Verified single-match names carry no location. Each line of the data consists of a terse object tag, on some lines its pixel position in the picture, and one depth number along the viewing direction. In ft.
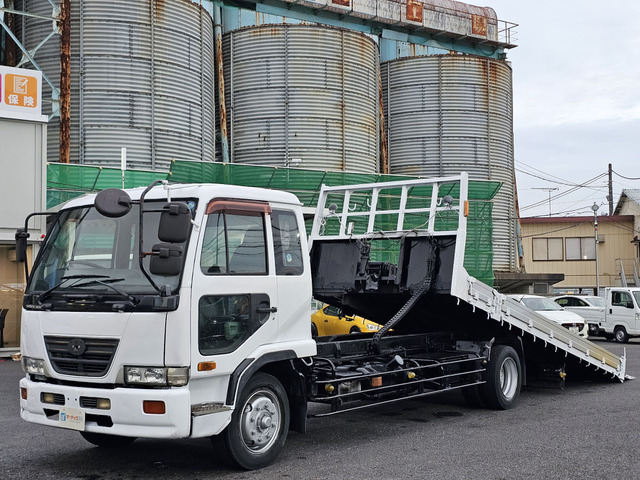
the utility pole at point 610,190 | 219.82
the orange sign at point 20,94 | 61.62
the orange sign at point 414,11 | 120.88
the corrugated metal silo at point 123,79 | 83.25
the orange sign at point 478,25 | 127.44
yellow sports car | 67.08
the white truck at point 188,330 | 21.15
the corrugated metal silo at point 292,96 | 97.04
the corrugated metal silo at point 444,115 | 115.24
